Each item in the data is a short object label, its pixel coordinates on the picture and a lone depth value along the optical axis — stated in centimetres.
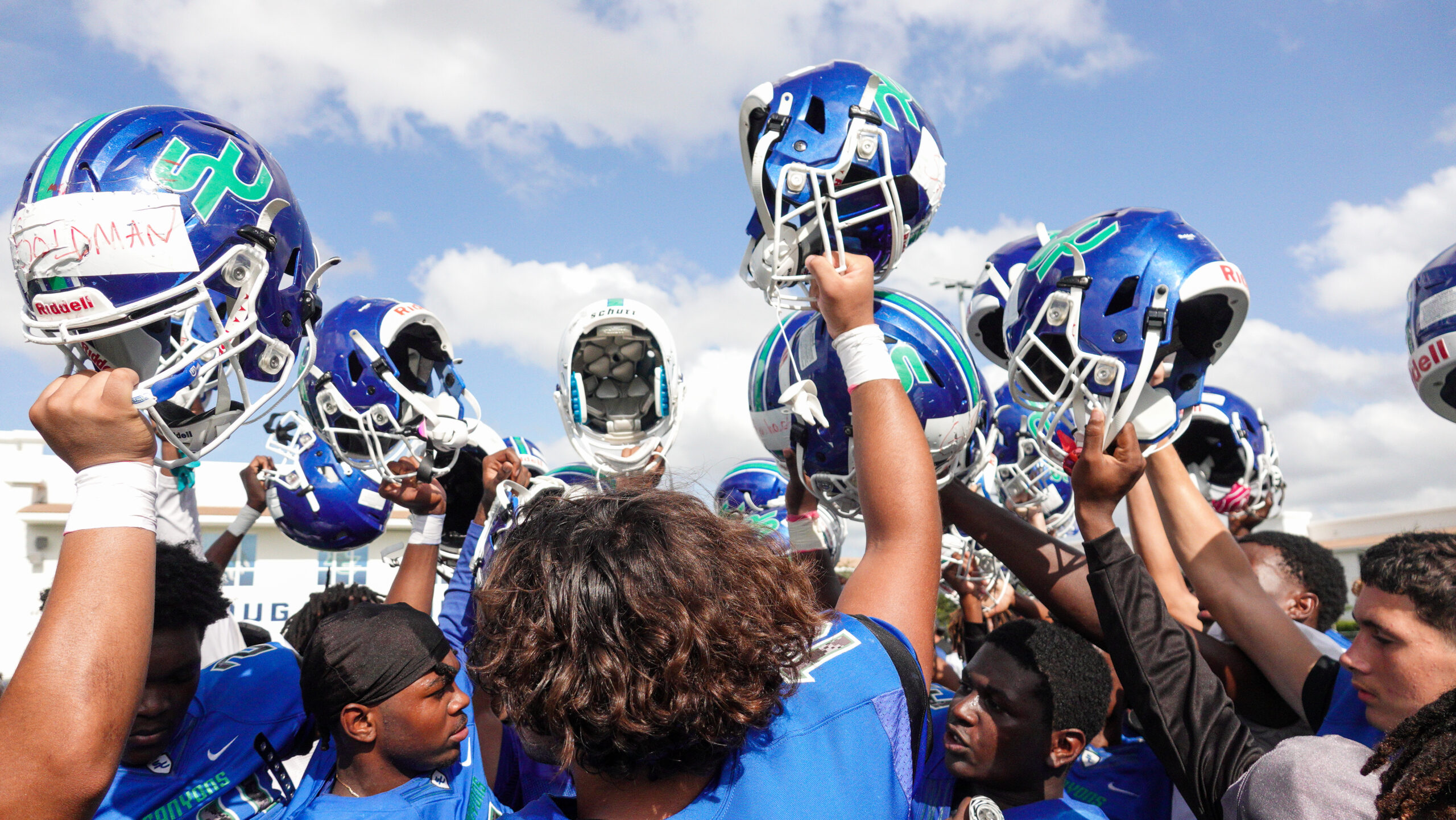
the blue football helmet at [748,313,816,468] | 294
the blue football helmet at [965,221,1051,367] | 331
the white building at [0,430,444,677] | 2302
